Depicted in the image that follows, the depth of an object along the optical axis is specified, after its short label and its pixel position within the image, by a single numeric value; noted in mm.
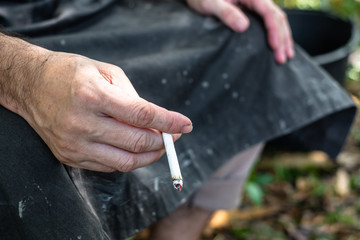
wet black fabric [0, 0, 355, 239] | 1249
